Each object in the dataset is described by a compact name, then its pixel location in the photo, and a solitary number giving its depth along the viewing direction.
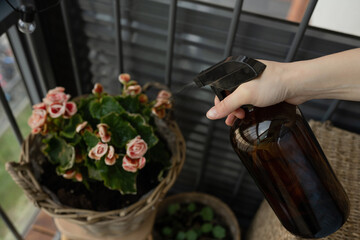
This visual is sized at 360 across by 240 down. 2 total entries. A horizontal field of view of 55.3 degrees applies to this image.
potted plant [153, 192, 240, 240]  1.40
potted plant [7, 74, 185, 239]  0.91
